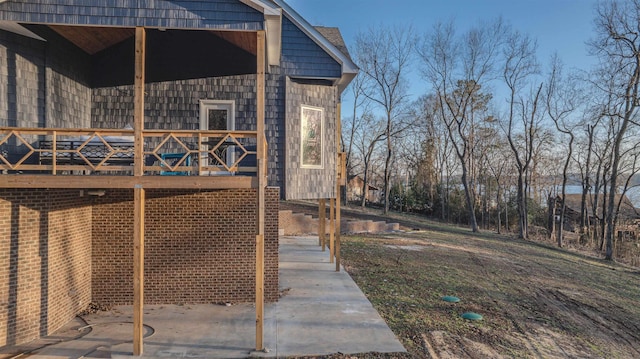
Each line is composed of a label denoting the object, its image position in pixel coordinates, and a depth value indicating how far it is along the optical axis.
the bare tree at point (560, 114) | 26.22
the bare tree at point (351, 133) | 37.09
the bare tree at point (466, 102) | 27.52
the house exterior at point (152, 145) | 6.68
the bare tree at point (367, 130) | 40.41
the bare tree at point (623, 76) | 19.84
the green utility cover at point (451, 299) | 9.56
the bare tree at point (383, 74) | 32.66
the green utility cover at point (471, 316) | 8.32
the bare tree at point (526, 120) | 25.75
